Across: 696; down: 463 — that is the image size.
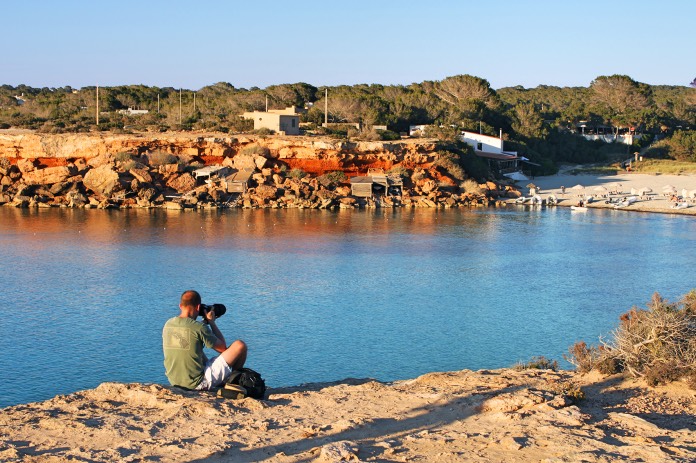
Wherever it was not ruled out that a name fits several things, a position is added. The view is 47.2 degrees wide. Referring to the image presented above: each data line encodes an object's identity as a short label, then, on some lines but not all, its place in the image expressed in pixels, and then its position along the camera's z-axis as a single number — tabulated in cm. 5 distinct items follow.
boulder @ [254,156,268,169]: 4644
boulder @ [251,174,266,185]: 4569
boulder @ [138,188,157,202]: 4356
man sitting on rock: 804
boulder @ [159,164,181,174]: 4559
